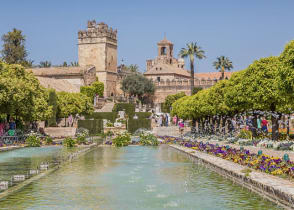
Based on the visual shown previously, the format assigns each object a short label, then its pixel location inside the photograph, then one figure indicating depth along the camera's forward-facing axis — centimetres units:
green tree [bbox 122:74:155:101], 8912
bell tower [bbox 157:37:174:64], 13538
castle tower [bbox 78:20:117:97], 8825
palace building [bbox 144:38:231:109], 9519
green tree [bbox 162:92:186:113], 8722
